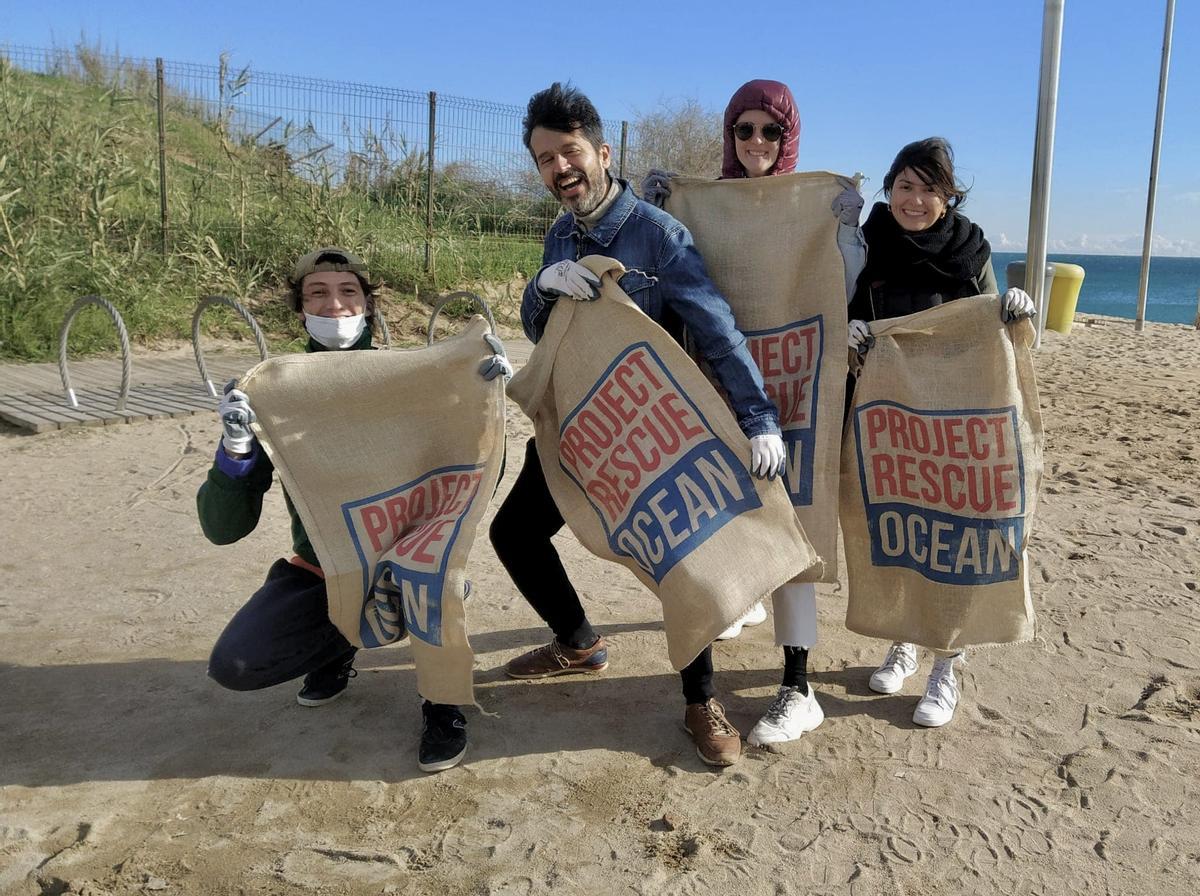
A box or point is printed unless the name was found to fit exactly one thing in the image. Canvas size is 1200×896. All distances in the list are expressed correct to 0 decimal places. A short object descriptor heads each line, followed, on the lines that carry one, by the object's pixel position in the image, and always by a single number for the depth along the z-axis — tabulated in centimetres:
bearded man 275
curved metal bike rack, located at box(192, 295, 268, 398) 573
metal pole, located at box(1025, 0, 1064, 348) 973
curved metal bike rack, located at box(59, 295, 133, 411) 634
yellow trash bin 1419
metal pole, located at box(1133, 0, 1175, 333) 1499
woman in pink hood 288
